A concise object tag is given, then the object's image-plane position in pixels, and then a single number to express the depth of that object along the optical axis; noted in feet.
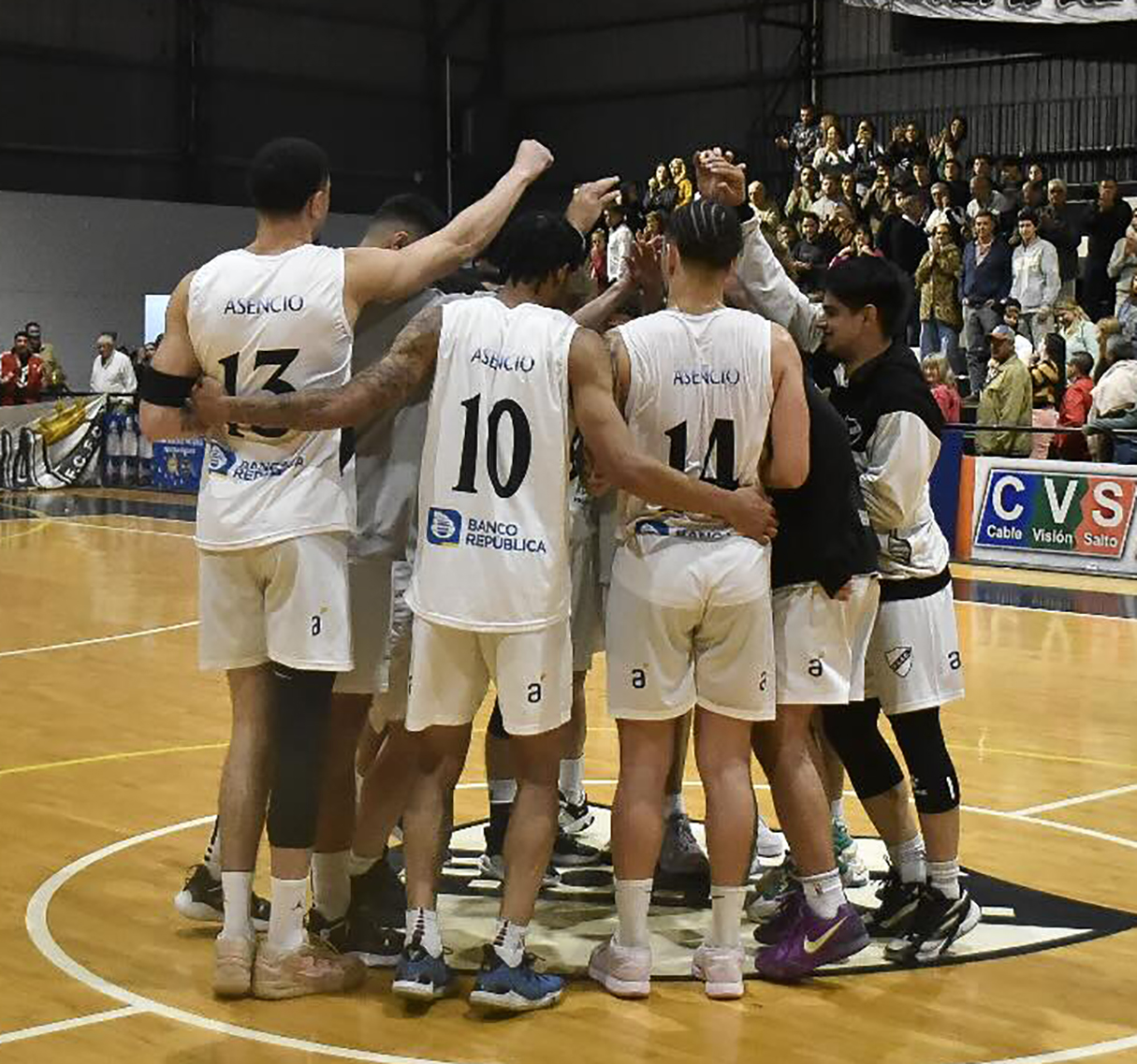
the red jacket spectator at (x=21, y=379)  79.15
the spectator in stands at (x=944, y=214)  64.75
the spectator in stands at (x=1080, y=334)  59.11
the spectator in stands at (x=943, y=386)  56.44
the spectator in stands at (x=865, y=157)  72.33
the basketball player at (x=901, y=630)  19.45
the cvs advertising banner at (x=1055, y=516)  50.44
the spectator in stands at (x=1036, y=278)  61.87
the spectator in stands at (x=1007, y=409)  54.65
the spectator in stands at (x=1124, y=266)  59.52
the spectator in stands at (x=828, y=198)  69.11
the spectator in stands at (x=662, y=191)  75.05
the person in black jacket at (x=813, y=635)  18.69
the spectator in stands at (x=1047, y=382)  57.82
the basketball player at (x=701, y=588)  17.95
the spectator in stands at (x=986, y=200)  65.16
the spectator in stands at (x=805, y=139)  77.66
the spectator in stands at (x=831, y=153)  73.82
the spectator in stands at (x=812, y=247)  65.67
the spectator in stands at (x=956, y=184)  67.51
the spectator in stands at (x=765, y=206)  69.00
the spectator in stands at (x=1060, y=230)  63.67
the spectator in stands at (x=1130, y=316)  58.39
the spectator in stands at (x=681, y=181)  74.74
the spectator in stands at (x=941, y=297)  63.21
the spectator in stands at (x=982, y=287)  62.80
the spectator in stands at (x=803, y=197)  71.46
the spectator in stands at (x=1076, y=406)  53.88
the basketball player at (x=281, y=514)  17.90
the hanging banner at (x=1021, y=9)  72.23
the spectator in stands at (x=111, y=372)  82.33
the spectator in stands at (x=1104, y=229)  62.90
